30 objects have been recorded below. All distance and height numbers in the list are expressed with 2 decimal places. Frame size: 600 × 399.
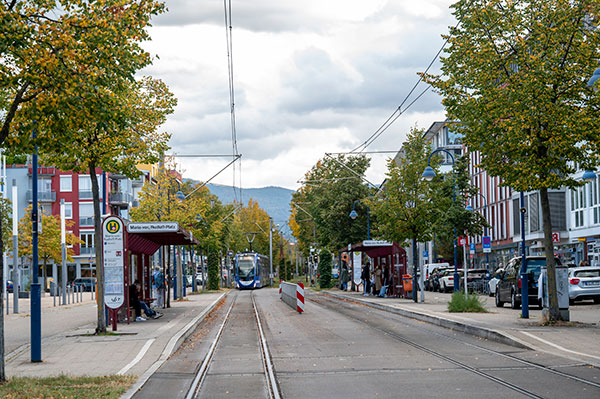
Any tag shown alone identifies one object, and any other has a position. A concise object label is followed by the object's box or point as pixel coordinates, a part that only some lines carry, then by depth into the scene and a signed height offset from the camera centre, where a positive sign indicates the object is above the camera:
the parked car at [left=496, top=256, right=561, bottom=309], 31.48 -1.74
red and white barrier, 33.34 -2.58
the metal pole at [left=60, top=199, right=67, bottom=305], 46.02 -1.22
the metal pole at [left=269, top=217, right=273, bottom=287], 101.41 -4.22
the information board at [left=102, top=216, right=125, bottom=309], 22.09 -0.39
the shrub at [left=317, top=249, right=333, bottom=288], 73.06 -2.84
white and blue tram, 81.06 -2.85
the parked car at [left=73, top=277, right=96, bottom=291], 90.06 -4.22
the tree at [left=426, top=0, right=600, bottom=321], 20.25 +3.57
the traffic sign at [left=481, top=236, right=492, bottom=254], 47.69 -0.51
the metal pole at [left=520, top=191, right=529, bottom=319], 24.19 -1.63
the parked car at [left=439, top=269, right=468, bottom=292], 58.41 -3.13
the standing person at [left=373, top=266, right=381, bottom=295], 49.67 -2.45
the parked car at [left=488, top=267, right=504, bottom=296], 46.53 -2.82
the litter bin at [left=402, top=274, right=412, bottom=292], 44.94 -2.41
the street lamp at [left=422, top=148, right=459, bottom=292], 33.44 +2.47
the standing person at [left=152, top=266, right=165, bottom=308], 35.69 -1.89
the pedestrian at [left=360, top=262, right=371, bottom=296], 52.84 -2.53
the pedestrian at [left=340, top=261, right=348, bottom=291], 68.47 -3.30
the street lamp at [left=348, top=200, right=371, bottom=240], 56.41 +1.48
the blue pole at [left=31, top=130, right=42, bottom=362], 15.08 -1.02
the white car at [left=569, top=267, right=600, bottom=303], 32.69 -1.94
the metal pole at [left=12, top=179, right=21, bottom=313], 37.09 -0.44
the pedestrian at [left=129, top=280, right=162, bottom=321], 26.73 -1.93
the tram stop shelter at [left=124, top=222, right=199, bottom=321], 26.89 -0.02
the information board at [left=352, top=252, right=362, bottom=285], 64.19 -2.15
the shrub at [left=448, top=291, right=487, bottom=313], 28.75 -2.36
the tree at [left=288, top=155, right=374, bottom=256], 61.69 +2.34
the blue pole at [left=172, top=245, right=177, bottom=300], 48.24 -2.23
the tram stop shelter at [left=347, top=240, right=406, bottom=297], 44.03 -1.20
